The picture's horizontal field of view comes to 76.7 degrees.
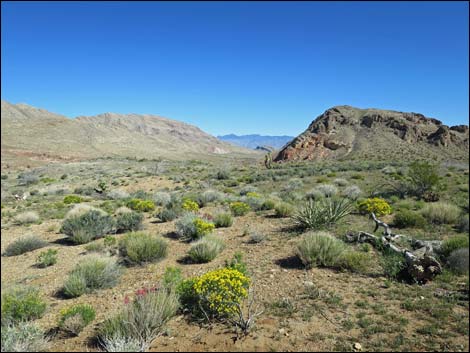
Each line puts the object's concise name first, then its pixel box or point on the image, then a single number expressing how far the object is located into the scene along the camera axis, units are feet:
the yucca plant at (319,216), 32.07
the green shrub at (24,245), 29.96
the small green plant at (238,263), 21.43
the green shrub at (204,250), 24.98
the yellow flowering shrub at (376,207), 35.83
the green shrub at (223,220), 36.08
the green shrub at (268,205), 43.87
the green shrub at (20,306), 15.75
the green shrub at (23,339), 13.17
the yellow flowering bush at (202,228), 30.53
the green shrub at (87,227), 32.30
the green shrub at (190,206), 42.45
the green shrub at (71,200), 57.51
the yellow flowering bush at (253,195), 53.25
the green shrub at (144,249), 25.36
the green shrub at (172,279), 18.88
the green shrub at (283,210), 39.09
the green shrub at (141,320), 14.26
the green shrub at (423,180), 47.17
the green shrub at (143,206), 47.90
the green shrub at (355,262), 21.70
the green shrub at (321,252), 22.74
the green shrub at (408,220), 31.19
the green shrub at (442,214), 32.14
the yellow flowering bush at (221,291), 16.08
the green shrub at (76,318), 15.61
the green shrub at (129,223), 35.58
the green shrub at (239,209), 41.42
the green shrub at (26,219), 42.47
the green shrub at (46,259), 26.21
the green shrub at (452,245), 21.76
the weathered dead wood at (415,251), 19.49
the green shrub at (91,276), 20.17
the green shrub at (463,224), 29.12
